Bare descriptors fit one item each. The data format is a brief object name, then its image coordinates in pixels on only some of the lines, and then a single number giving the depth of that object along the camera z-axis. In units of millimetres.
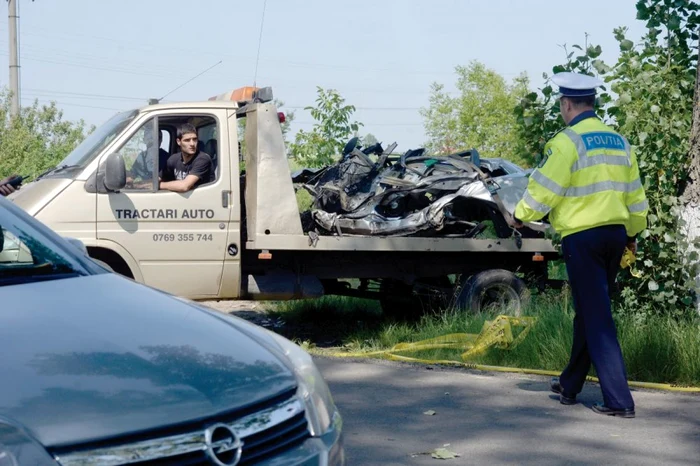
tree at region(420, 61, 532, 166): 44094
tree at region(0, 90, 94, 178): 26625
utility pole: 31125
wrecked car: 9906
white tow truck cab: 9109
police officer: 6164
